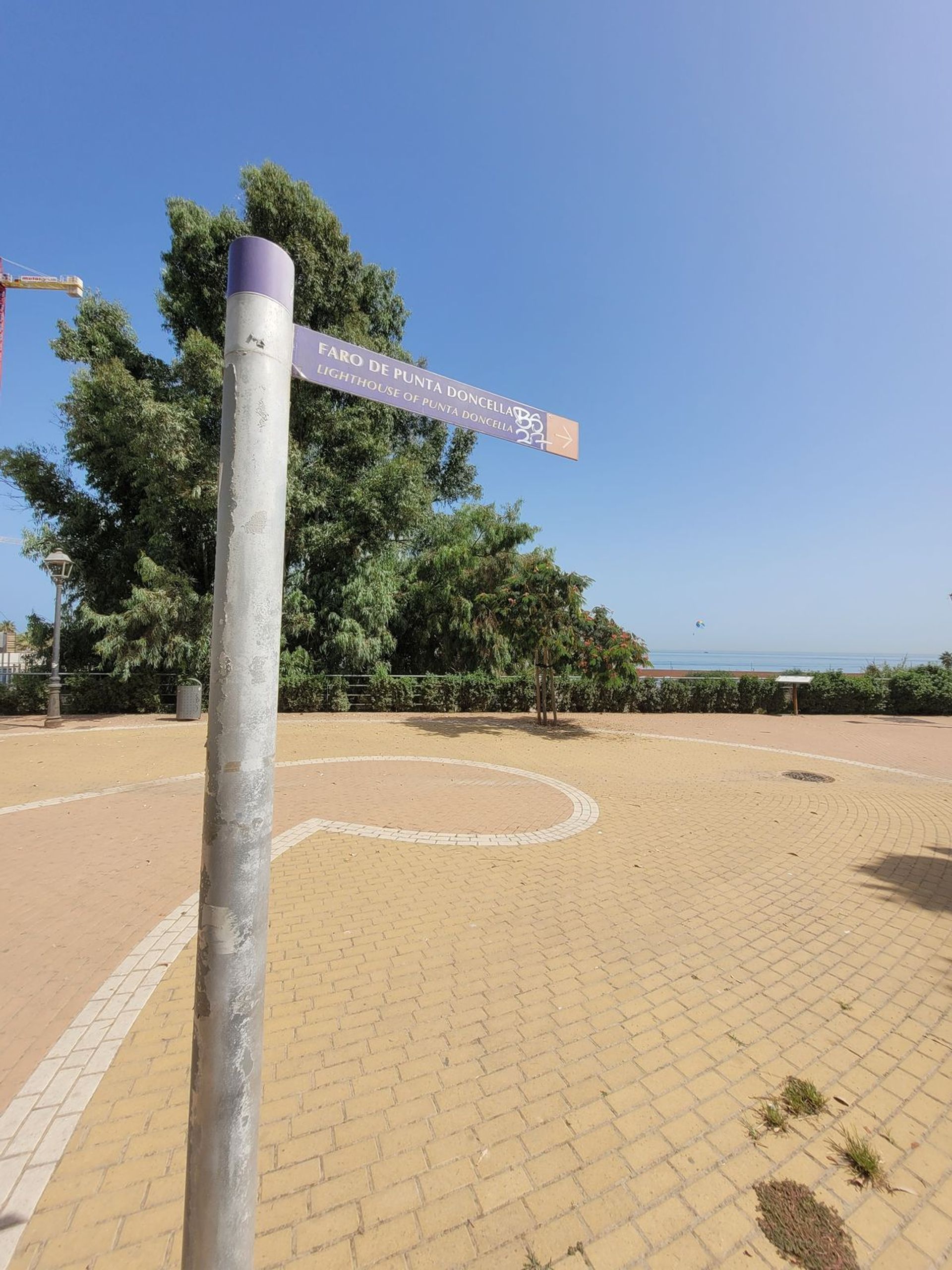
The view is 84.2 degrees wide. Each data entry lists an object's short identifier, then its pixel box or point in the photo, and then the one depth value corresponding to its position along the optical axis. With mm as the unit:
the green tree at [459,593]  18125
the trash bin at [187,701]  13875
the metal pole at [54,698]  12547
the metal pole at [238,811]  1159
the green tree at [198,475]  14523
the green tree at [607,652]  12203
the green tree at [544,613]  12719
